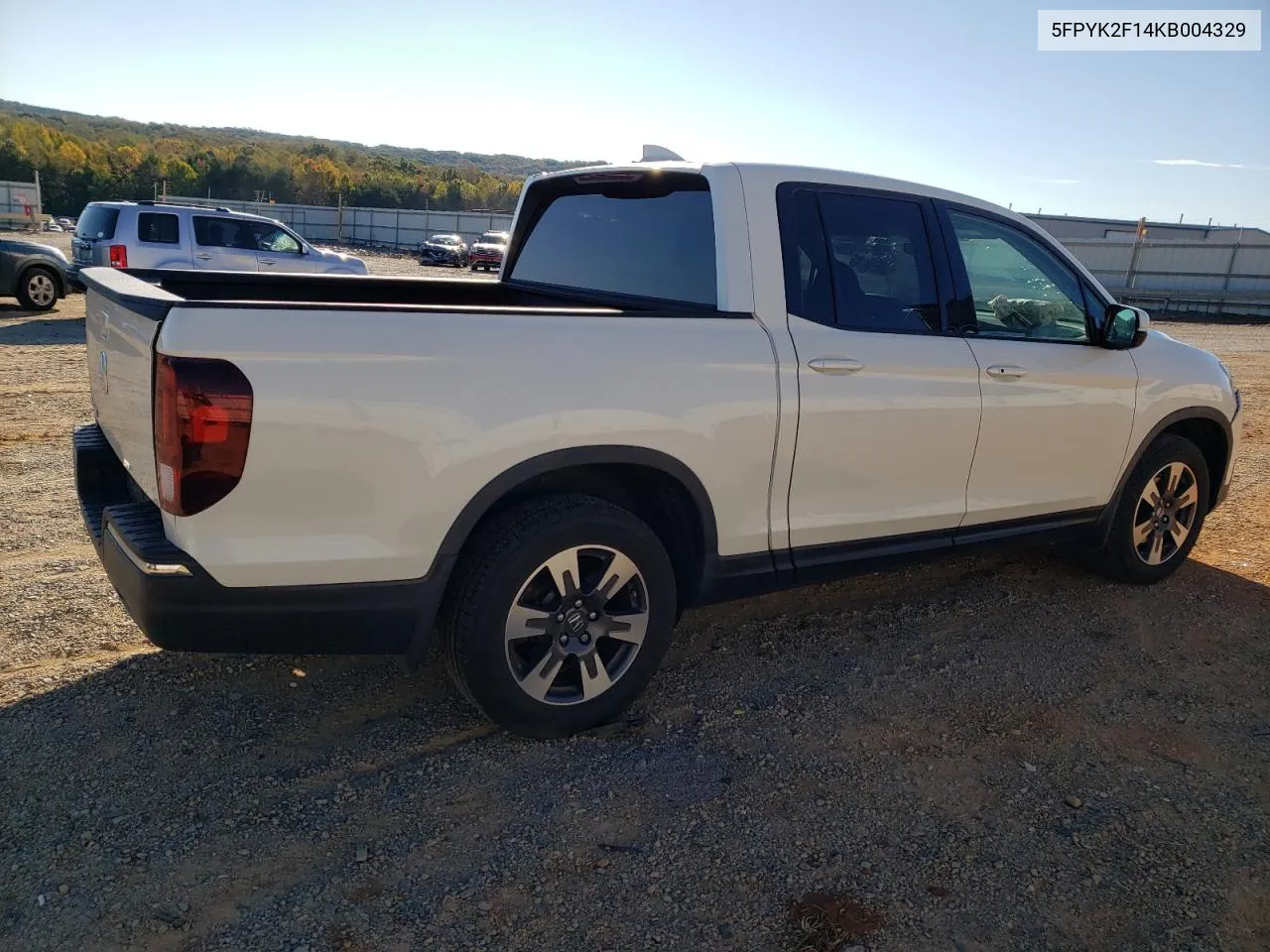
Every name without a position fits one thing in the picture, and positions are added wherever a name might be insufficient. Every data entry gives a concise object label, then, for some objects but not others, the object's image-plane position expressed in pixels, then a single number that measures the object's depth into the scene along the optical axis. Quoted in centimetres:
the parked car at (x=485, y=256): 3666
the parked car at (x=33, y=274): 1381
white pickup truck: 268
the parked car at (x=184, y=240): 1407
